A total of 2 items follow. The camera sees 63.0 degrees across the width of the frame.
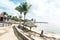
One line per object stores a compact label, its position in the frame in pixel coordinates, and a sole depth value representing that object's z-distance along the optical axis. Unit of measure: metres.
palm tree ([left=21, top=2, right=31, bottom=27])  16.60
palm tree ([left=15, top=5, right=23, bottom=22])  17.28
